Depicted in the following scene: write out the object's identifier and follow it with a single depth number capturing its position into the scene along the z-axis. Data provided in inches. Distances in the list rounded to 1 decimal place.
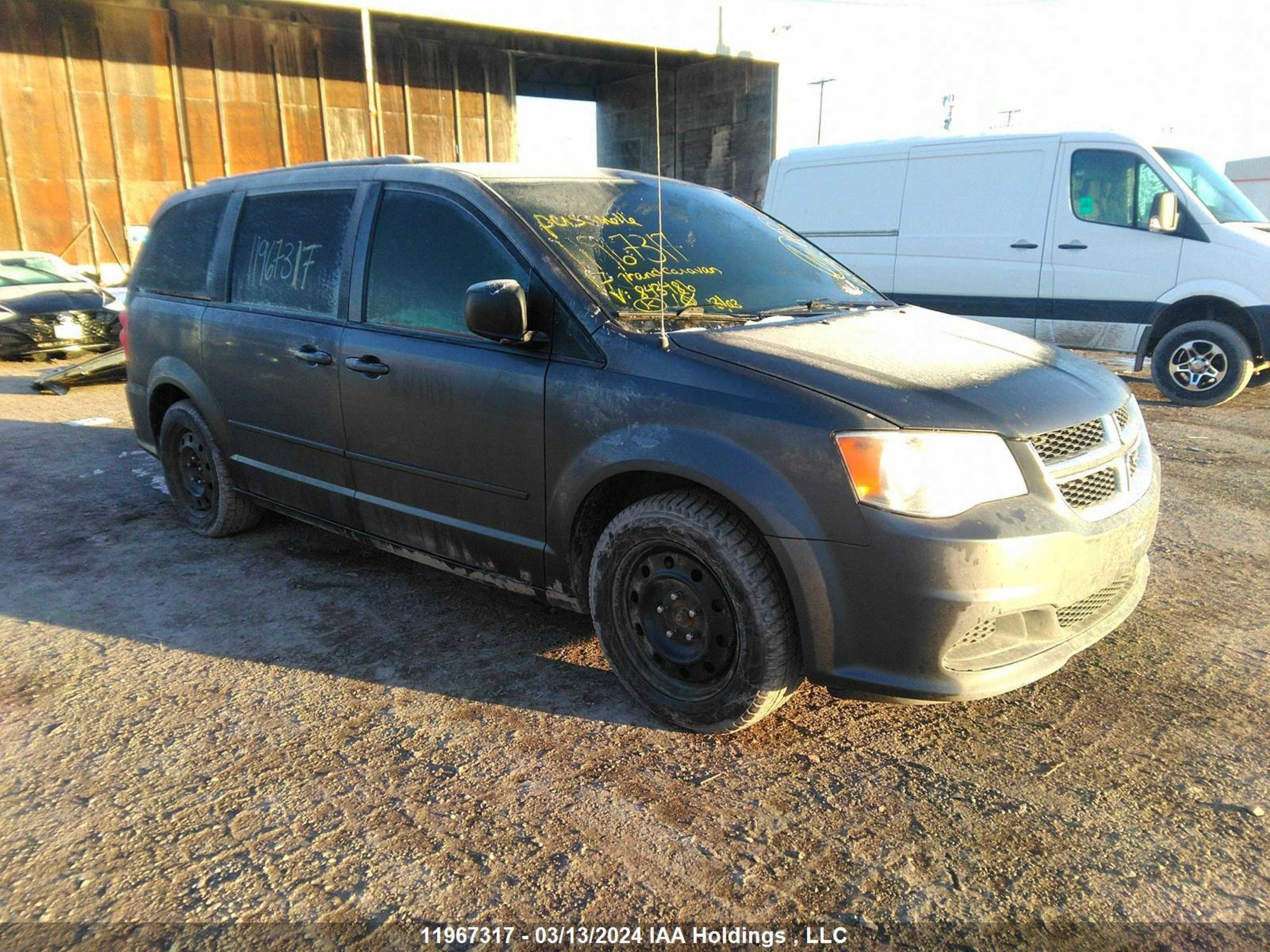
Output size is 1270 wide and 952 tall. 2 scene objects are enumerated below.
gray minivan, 96.4
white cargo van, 308.8
